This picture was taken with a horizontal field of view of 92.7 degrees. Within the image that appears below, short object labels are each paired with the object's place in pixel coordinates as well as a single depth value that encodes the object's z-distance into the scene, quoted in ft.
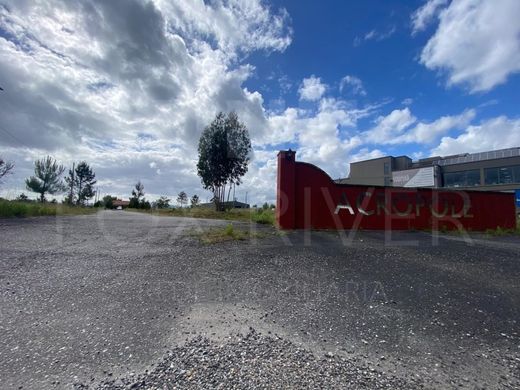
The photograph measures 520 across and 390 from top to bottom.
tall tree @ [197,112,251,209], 72.02
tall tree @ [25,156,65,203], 106.52
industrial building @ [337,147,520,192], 118.83
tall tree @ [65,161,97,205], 146.82
